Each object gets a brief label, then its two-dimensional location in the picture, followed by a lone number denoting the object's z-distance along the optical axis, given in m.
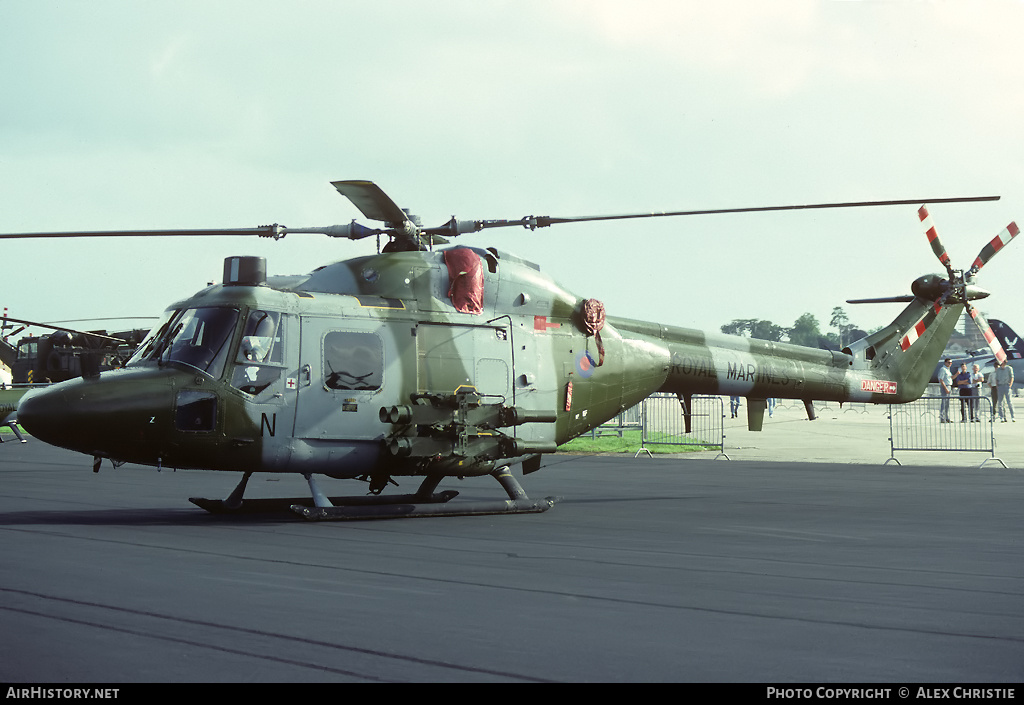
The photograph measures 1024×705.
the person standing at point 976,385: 36.92
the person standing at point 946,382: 40.44
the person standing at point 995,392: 37.59
